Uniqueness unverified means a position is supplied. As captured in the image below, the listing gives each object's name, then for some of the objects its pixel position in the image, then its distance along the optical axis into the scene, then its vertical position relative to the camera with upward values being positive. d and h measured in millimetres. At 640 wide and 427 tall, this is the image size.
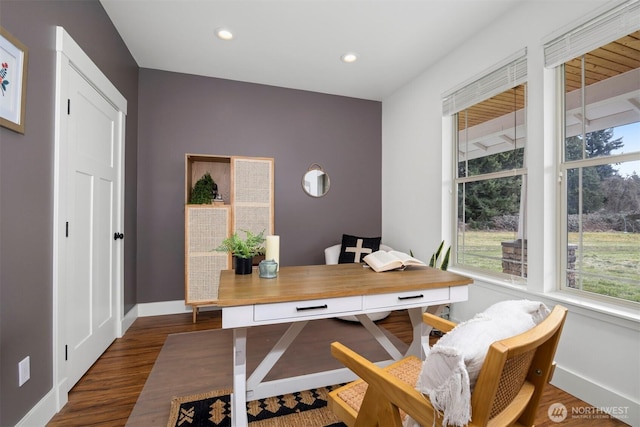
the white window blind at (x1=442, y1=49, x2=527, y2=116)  2326 +1124
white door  1935 -77
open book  1888 -300
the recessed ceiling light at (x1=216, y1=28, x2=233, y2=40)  2631 +1607
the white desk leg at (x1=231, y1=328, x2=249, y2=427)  1398 -769
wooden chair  722 -510
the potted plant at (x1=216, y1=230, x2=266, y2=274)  1692 -197
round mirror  3932 +432
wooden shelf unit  3096 -42
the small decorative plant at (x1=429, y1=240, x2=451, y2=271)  2863 -443
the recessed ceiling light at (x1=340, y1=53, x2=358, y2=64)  3043 +1610
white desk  1317 -415
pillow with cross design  3510 -402
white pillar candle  1732 -198
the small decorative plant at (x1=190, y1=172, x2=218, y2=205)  3217 +247
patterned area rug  1644 -1139
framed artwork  1317 +609
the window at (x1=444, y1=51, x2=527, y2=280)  2445 +385
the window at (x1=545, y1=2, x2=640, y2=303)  1760 +372
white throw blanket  733 -375
